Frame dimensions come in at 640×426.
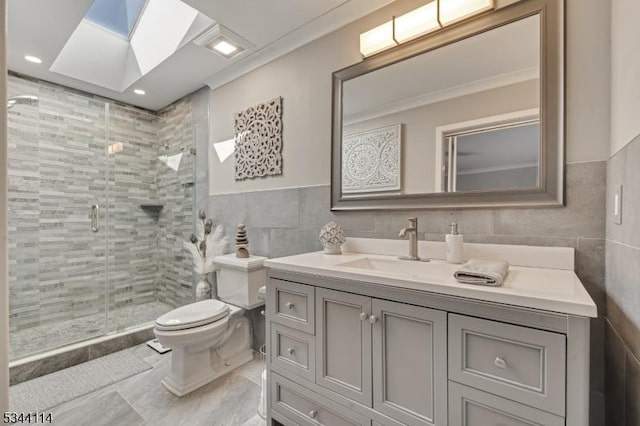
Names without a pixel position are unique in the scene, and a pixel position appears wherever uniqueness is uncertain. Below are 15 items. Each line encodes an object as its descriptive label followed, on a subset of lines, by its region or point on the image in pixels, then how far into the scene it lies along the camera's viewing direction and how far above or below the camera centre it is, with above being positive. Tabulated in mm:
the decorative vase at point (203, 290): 2395 -675
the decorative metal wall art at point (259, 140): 2180 +601
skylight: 2484 +1822
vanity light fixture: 1348 +1010
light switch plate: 899 +28
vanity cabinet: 758 -495
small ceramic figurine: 2229 -251
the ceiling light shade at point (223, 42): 1975 +1269
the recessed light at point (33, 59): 2265 +1258
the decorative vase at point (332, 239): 1651 -156
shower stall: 2525 -29
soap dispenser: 1295 -152
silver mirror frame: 1155 +469
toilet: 1772 -829
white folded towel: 878 -197
